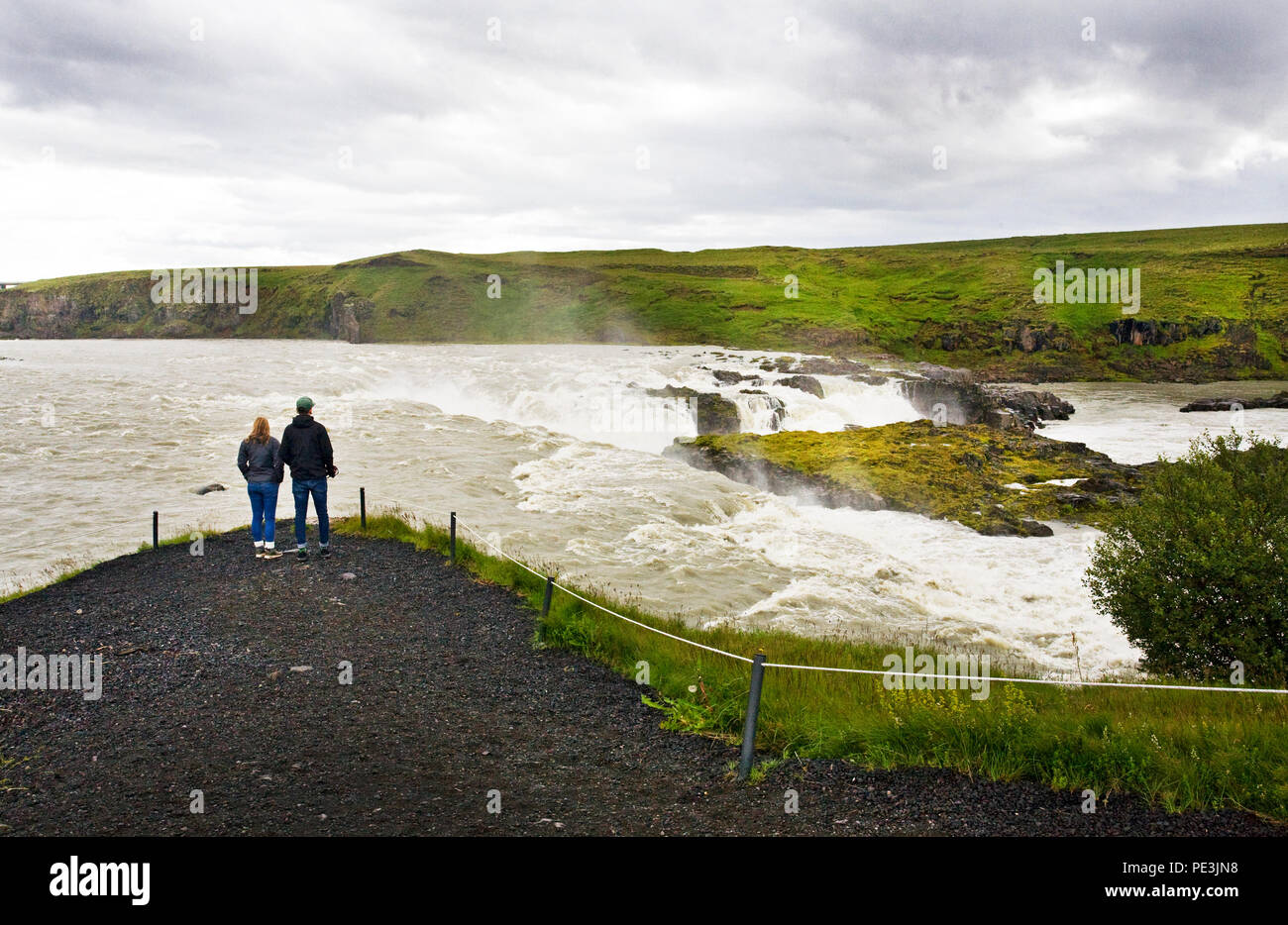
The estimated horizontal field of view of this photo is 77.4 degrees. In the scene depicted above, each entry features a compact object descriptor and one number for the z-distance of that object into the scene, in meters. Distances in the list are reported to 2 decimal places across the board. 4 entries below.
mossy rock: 28.11
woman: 16.25
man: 15.98
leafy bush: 11.30
